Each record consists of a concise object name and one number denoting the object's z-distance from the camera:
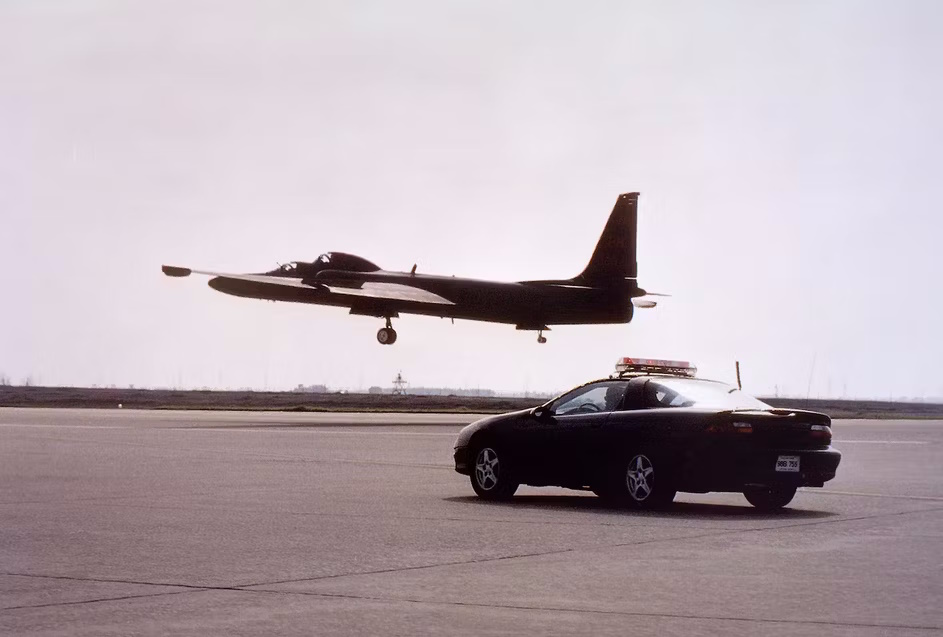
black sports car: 14.92
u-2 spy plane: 56.78
